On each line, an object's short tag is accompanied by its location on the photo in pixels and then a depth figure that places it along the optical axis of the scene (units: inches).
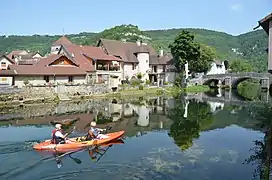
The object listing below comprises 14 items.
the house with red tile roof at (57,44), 2313.2
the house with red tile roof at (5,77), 1433.3
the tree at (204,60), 2573.3
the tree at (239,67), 3673.2
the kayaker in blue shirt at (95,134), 687.7
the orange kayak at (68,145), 634.2
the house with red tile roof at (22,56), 2222.2
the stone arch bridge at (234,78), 2420.0
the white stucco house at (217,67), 3110.2
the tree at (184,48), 2269.9
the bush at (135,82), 2019.4
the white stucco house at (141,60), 2305.0
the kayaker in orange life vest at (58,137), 645.3
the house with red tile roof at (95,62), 1840.6
